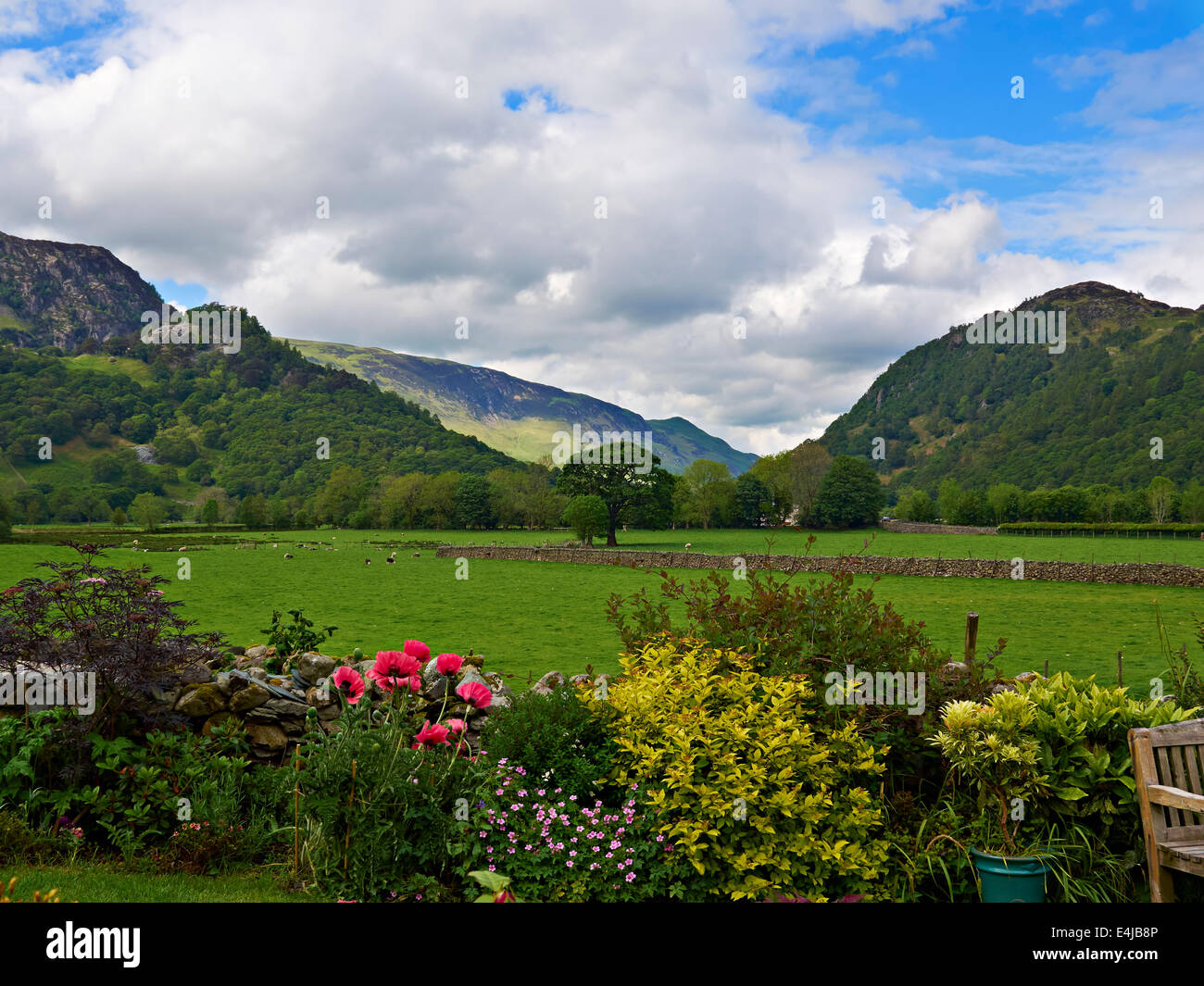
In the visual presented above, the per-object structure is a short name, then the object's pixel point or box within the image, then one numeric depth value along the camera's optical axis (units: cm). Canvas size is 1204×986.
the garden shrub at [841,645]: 483
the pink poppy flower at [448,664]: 520
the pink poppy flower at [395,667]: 483
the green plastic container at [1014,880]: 397
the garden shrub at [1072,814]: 421
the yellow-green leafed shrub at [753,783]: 396
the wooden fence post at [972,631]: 687
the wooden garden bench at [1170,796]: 384
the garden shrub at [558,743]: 452
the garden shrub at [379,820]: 421
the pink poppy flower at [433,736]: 456
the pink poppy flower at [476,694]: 525
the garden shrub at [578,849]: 403
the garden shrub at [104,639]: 509
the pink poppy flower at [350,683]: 506
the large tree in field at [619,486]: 5975
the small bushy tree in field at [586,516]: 5503
